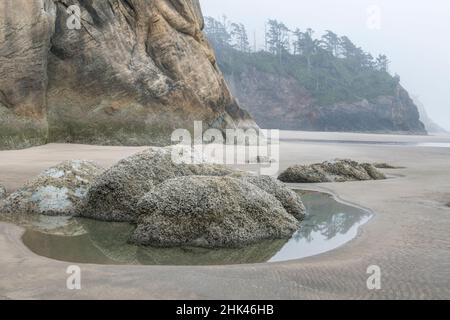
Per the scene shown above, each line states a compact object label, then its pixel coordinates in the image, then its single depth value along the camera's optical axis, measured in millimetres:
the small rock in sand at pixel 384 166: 12946
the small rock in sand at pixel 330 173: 9750
